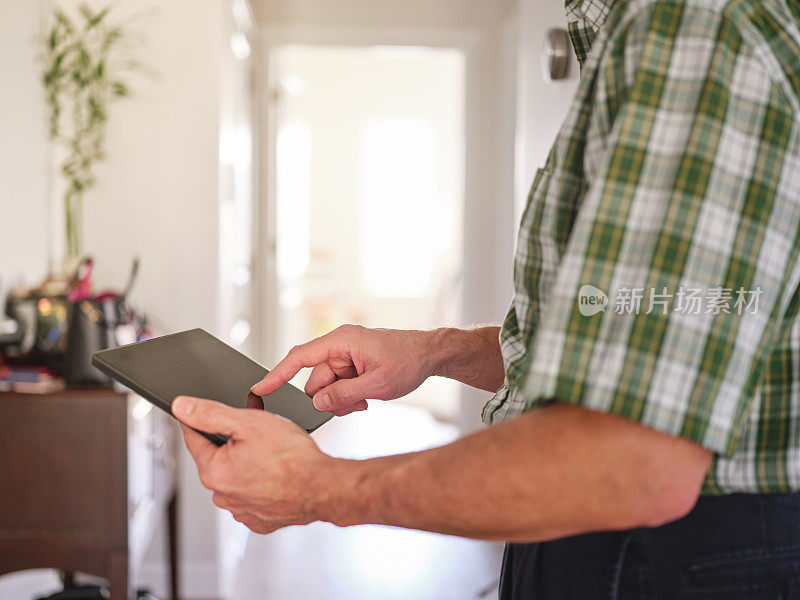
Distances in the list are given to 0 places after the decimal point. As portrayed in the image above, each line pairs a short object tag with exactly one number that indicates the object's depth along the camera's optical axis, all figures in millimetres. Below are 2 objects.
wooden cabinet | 1776
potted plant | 2357
